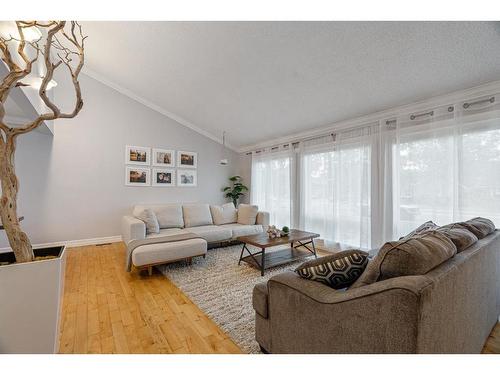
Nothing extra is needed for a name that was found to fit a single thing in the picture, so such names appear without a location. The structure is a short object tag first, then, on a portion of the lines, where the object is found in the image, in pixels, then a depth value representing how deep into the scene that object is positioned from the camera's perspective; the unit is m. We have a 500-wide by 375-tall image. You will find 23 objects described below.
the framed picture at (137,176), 4.61
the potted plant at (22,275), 1.16
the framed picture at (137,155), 4.62
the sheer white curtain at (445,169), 2.39
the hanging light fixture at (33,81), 2.37
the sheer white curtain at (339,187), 3.46
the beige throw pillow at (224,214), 4.61
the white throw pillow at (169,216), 4.04
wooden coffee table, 2.85
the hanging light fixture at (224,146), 5.60
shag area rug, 1.72
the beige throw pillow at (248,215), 4.53
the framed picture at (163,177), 4.92
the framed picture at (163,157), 4.92
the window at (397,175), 2.45
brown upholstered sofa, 0.79
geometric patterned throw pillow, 1.20
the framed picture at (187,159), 5.24
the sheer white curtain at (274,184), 4.79
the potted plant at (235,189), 5.91
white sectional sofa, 2.75
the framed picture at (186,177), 5.23
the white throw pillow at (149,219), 3.65
